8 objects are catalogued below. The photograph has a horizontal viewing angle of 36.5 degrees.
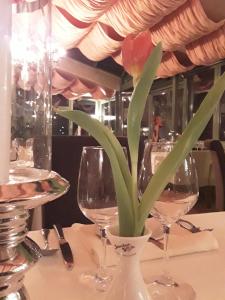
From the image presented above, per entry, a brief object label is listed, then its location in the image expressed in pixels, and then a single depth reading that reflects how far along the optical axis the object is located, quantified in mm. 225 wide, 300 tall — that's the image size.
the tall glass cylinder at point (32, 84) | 394
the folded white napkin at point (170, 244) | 663
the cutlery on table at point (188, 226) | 807
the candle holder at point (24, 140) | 289
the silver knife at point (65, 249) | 641
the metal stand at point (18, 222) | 278
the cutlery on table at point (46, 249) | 684
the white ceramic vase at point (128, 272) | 403
